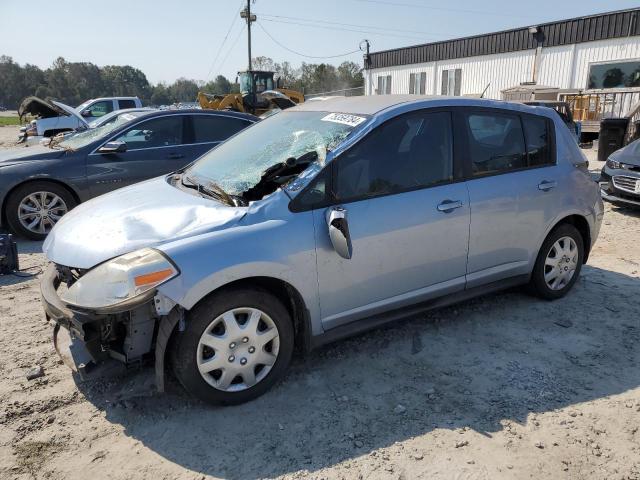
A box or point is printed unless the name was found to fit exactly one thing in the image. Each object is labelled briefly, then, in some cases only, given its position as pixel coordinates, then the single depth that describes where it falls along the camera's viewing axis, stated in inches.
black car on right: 287.7
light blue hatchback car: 105.5
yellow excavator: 778.8
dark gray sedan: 247.6
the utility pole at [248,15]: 1498.5
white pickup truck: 382.2
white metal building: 843.4
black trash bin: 493.7
